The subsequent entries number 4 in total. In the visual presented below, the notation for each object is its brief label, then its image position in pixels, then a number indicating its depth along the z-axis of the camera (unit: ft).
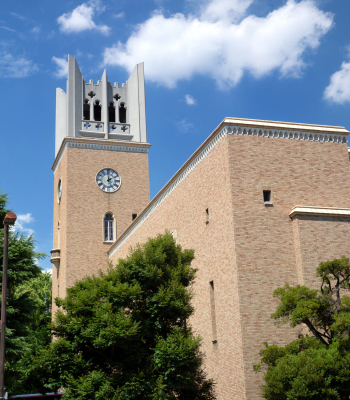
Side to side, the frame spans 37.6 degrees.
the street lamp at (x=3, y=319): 35.12
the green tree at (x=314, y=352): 37.35
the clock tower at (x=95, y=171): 102.78
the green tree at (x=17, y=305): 61.46
